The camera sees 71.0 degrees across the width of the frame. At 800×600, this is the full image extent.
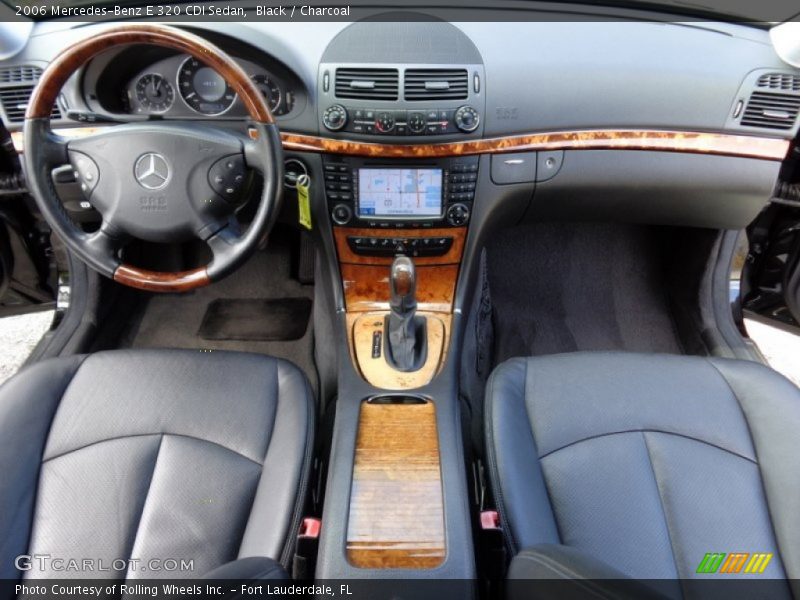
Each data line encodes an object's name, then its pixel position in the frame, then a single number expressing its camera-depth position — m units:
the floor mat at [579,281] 2.12
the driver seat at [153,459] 1.02
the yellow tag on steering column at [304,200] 1.46
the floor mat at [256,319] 2.08
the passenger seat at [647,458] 1.01
